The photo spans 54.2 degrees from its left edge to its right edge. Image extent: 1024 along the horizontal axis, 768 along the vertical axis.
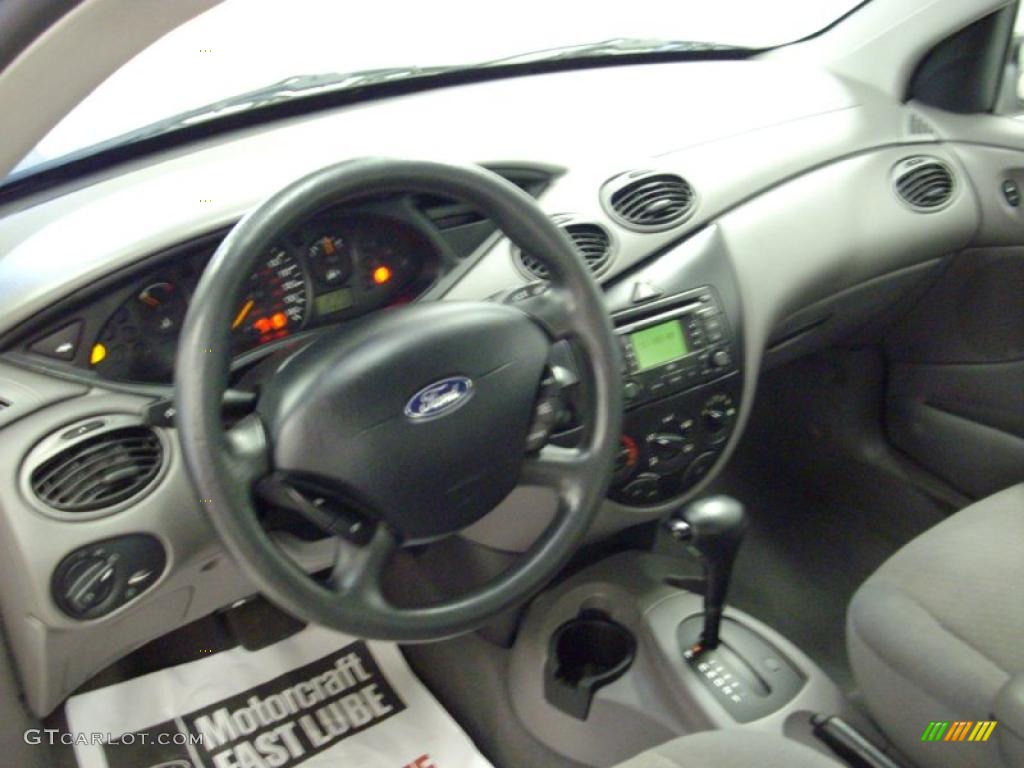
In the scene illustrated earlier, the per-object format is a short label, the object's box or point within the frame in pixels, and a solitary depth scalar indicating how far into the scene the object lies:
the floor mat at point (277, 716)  1.36
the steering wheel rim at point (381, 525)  0.80
